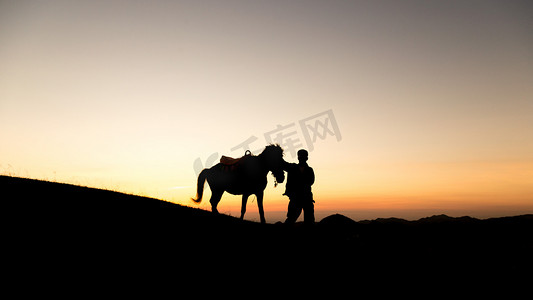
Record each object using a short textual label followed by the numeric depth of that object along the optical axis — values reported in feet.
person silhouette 40.11
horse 46.09
